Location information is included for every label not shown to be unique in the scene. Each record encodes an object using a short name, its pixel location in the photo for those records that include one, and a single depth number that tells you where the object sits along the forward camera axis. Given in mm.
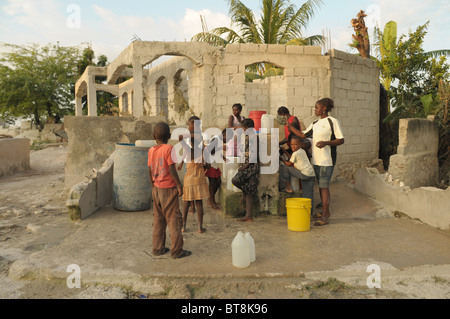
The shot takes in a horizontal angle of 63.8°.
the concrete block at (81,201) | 5367
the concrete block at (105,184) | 6066
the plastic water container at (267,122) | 5887
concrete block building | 8867
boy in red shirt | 3875
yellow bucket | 4840
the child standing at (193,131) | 4816
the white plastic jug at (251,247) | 3696
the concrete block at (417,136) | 7555
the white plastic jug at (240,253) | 3568
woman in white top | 5055
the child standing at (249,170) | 5156
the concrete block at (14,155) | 11360
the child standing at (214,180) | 5515
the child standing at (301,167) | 5238
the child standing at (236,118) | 6512
